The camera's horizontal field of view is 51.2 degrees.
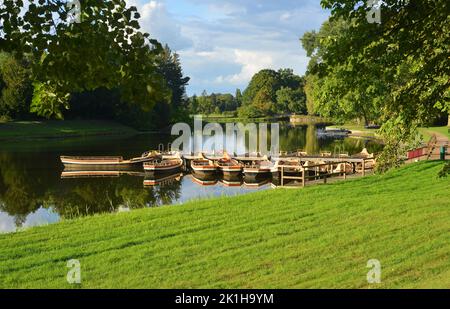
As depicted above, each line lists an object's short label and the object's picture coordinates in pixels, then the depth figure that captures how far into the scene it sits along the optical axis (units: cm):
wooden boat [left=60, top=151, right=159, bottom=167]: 4297
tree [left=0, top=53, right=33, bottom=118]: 7806
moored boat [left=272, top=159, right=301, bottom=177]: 3650
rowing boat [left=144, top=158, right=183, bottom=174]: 3978
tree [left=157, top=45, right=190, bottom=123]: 11706
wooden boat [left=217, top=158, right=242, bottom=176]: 3756
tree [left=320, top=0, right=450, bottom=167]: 750
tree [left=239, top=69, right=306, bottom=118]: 15300
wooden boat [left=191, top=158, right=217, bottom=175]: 3872
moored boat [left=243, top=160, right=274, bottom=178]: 3656
